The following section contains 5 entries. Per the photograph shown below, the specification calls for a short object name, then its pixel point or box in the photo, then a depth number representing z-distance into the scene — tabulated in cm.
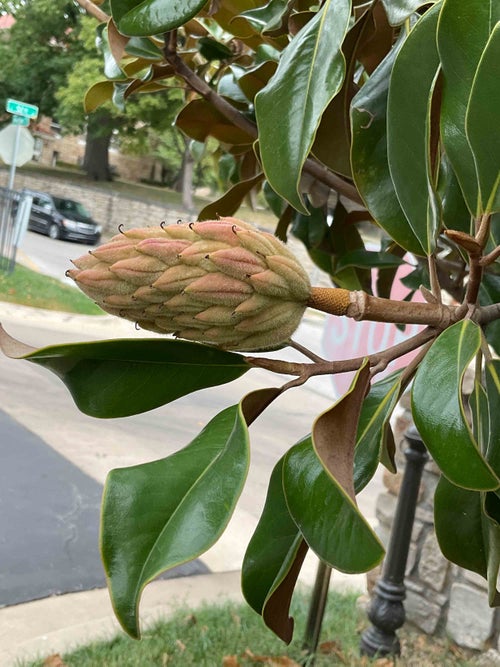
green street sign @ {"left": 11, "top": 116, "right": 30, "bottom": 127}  1394
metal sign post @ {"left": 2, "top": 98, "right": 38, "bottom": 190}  1298
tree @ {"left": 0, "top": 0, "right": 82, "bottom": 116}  2831
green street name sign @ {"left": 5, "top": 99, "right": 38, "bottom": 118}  1284
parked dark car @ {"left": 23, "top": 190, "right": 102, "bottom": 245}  2292
